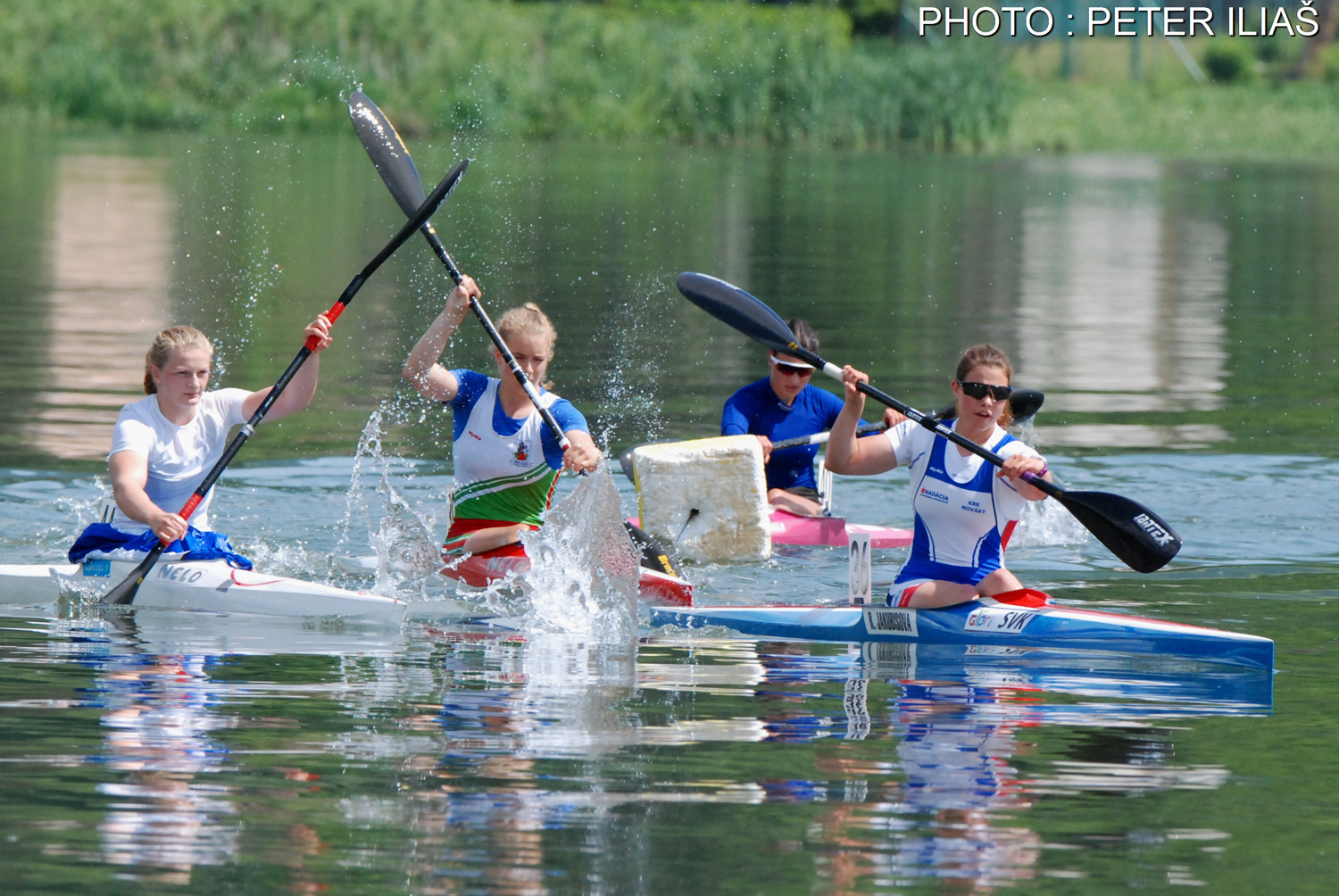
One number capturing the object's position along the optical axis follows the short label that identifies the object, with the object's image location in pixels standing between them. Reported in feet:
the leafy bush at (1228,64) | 475.72
